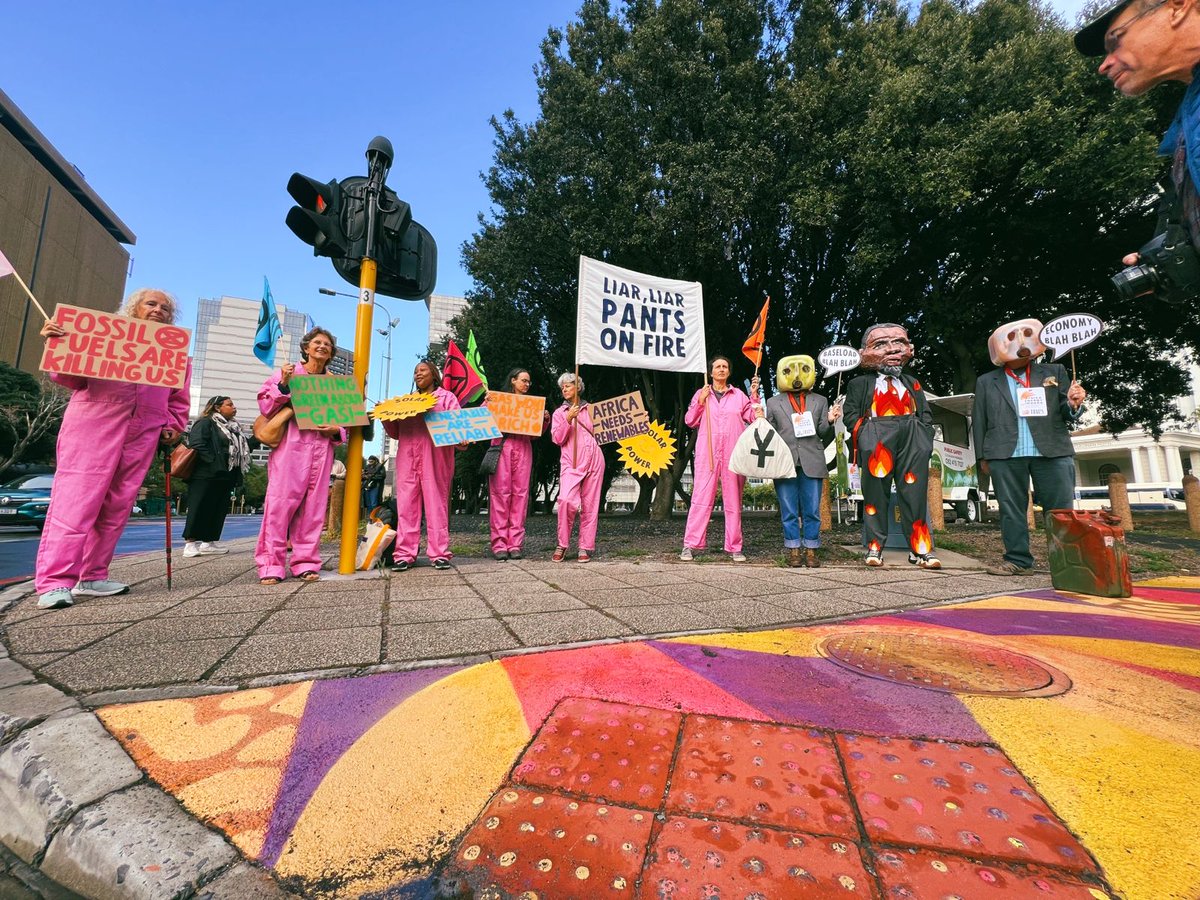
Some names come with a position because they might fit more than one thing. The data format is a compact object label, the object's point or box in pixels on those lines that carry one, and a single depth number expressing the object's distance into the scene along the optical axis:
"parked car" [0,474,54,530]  10.75
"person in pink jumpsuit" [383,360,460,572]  4.69
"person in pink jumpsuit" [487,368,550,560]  5.45
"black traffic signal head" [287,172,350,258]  4.01
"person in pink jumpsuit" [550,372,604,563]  5.49
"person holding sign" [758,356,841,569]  5.03
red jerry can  3.49
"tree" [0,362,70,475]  20.25
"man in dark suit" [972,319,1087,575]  4.49
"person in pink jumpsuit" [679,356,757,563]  5.53
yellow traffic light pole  4.13
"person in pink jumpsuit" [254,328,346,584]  3.83
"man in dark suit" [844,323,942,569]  4.78
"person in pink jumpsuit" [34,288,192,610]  3.14
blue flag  4.02
